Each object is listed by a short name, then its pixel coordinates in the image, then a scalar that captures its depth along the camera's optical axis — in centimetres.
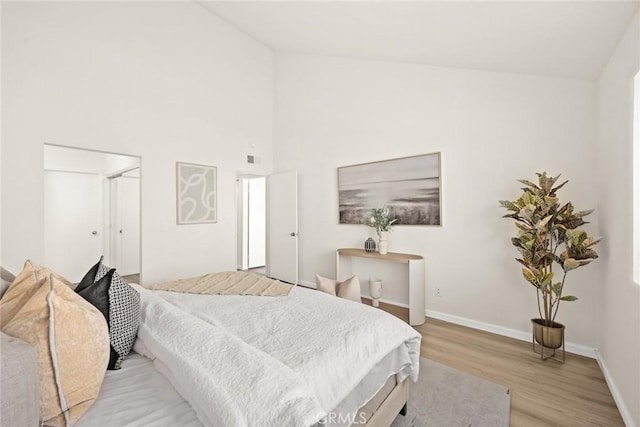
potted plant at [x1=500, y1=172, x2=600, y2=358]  214
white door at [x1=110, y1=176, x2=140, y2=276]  478
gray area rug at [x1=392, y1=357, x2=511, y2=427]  163
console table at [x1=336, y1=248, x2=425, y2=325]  302
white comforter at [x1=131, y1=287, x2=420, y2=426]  83
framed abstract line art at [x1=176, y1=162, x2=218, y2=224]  379
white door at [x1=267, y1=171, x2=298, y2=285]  452
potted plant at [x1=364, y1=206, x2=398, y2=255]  348
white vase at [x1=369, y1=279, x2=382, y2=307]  350
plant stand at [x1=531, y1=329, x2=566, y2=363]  230
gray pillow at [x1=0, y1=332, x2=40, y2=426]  62
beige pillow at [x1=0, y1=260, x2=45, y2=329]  92
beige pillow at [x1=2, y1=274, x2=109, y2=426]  78
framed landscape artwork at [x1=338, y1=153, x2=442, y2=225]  325
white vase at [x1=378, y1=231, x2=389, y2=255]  347
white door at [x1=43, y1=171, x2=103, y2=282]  422
